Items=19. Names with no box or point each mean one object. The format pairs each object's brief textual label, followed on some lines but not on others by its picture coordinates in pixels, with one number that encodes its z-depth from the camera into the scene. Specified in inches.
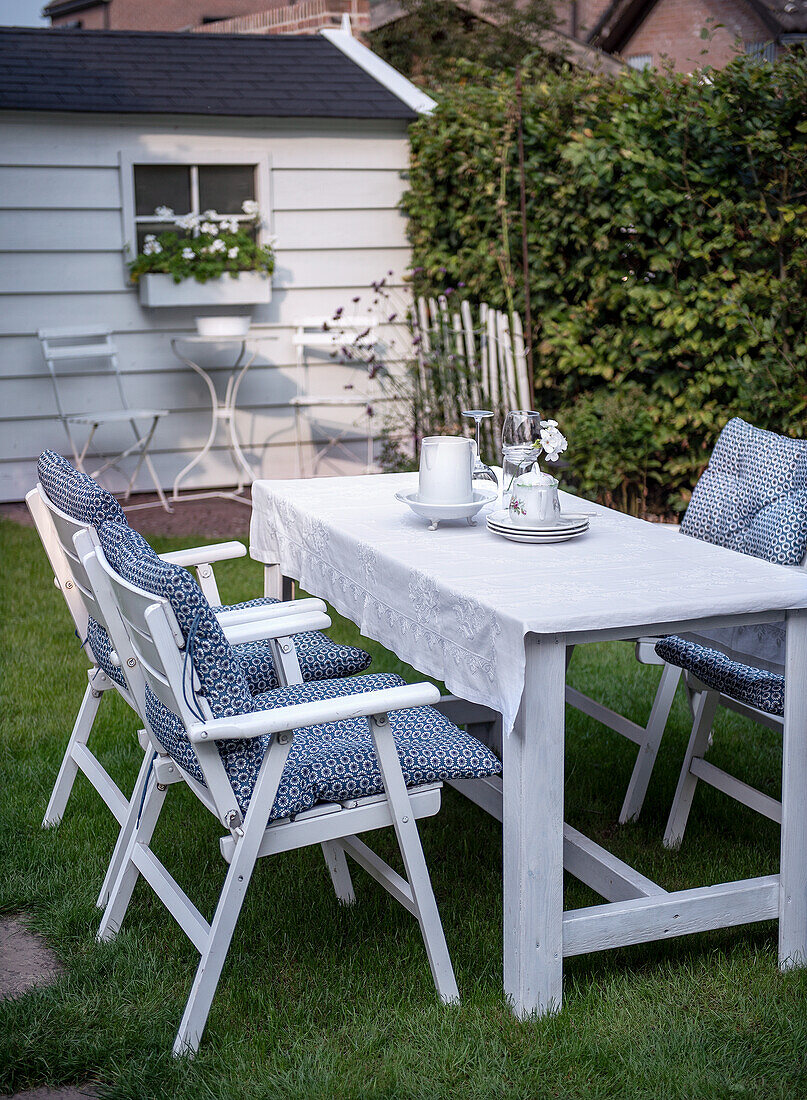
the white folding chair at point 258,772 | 87.1
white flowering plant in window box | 295.3
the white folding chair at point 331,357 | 307.3
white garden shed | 291.7
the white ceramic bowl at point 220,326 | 295.6
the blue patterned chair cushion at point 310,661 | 126.3
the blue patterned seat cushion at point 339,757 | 90.9
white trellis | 258.1
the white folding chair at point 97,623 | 107.7
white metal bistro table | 297.8
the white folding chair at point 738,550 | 115.9
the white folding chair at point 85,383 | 288.7
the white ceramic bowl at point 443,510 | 117.6
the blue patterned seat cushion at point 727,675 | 111.9
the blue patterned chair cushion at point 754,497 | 120.0
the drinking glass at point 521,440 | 118.1
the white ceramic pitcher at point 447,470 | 118.0
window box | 295.4
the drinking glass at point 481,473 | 126.5
